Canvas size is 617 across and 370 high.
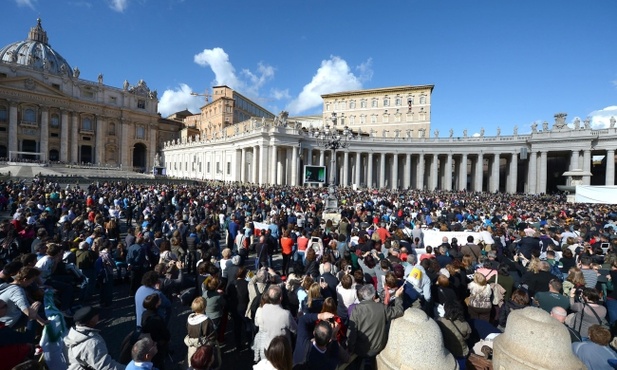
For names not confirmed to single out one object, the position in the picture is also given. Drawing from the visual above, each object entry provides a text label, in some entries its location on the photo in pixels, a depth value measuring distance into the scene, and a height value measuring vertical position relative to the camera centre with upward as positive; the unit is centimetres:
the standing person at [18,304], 350 -159
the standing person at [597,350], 300 -164
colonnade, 3797 +383
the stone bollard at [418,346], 244 -134
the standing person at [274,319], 374 -175
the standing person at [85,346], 297 -172
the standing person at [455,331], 345 -171
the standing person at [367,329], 380 -187
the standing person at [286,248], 869 -197
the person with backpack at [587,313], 410 -171
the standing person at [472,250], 769 -167
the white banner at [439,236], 1051 -181
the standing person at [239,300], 484 -198
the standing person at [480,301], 473 -181
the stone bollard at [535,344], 230 -124
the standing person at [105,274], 636 -212
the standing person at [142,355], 267 -162
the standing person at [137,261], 672 -192
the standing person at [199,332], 343 -178
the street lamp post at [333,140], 1741 +255
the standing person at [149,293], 417 -165
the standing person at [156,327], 344 -175
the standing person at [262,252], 807 -198
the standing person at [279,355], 257 -150
